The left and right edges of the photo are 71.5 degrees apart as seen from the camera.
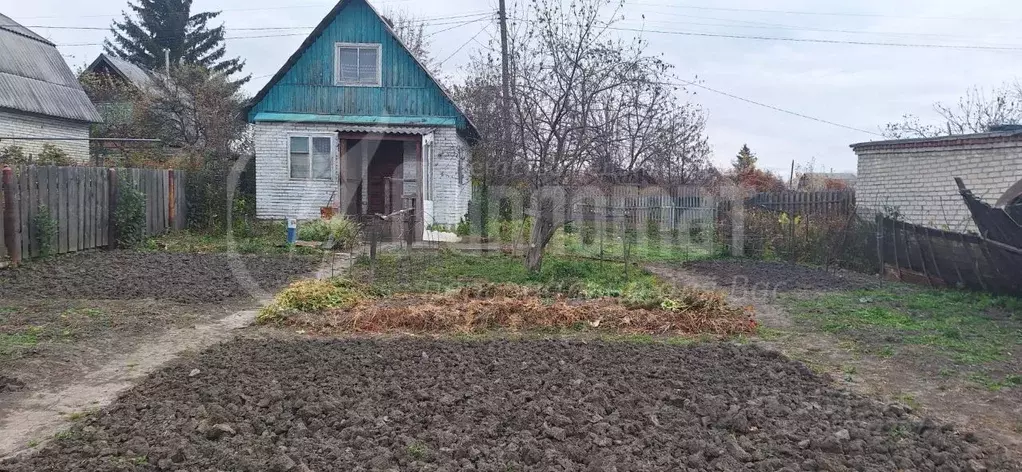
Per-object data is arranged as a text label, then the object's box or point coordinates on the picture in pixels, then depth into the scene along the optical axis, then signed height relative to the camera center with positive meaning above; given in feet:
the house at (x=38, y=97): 68.53 +11.50
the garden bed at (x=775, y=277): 34.83 -3.27
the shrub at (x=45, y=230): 36.42 -1.11
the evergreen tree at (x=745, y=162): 109.09 +9.25
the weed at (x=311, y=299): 25.24 -3.34
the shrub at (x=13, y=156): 50.61 +3.91
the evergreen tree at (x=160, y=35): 124.88 +31.04
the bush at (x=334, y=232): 47.11 -1.40
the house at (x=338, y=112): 56.18 +7.93
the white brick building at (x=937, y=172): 42.49 +2.94
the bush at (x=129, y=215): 44.24 -0.36
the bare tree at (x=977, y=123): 80.43 +11.09
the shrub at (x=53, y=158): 57.11 +4.17
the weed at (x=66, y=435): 13.01 -4.19
